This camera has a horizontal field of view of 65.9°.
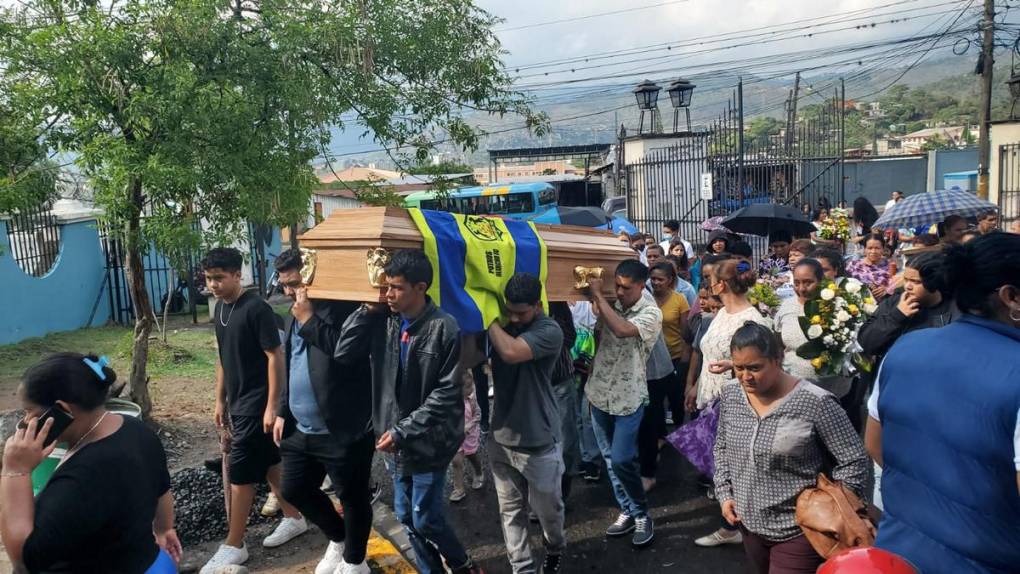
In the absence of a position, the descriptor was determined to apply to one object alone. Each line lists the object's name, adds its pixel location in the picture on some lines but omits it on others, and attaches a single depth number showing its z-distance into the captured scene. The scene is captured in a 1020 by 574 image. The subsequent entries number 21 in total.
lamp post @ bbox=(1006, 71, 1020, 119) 16.23
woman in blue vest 2.16
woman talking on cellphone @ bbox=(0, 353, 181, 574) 2.46
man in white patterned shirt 4.67
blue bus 22.09
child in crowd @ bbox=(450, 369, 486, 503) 5.63
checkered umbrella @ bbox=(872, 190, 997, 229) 7.78
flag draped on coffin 4.00
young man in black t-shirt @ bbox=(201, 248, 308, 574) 4.40
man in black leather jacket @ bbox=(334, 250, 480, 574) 3.60
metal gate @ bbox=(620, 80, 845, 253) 13.57
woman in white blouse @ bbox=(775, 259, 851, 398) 4.52
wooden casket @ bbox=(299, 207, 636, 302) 3.79
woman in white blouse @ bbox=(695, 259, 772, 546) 4.66
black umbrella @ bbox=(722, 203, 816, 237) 9.48
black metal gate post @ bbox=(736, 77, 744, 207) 11.82
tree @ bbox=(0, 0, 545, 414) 4.85
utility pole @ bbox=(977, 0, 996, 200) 16.09
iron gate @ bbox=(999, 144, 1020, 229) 15.40
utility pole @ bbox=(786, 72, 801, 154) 14.00
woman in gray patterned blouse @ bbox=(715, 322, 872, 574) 3.04
